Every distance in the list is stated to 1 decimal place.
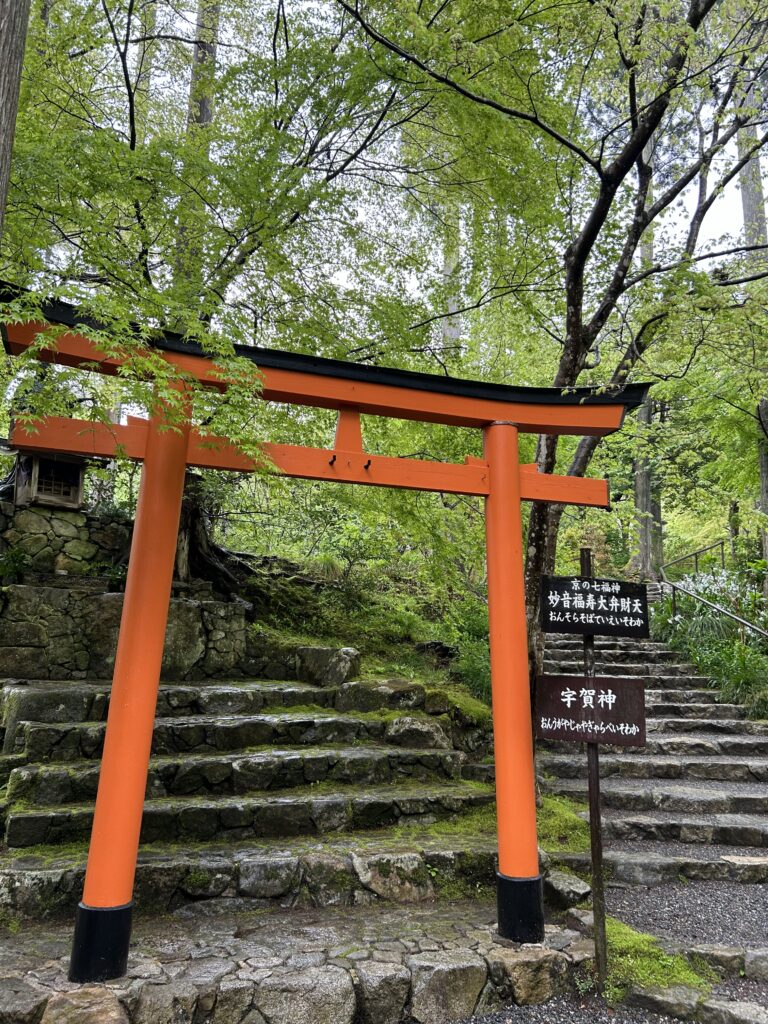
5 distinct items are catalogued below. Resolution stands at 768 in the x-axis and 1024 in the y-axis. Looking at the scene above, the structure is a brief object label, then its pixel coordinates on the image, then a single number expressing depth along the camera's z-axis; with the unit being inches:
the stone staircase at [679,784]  180.1
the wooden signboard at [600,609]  144.9
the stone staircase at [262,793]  148.7
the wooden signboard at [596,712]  136.4
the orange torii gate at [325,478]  126.3
